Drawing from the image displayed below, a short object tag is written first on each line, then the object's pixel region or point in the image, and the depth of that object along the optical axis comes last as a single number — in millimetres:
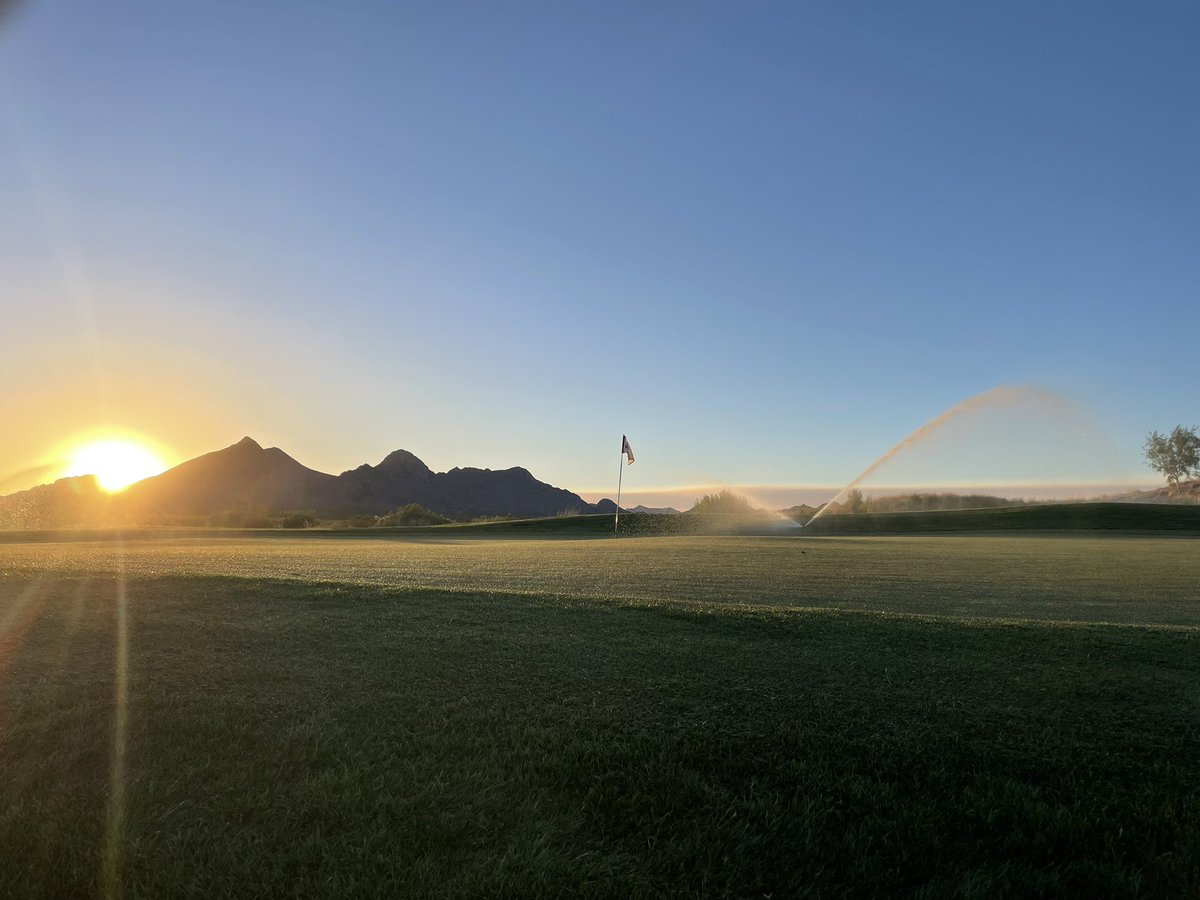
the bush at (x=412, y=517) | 61888
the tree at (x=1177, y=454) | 109188
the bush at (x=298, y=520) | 53978
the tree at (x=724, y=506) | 62969
